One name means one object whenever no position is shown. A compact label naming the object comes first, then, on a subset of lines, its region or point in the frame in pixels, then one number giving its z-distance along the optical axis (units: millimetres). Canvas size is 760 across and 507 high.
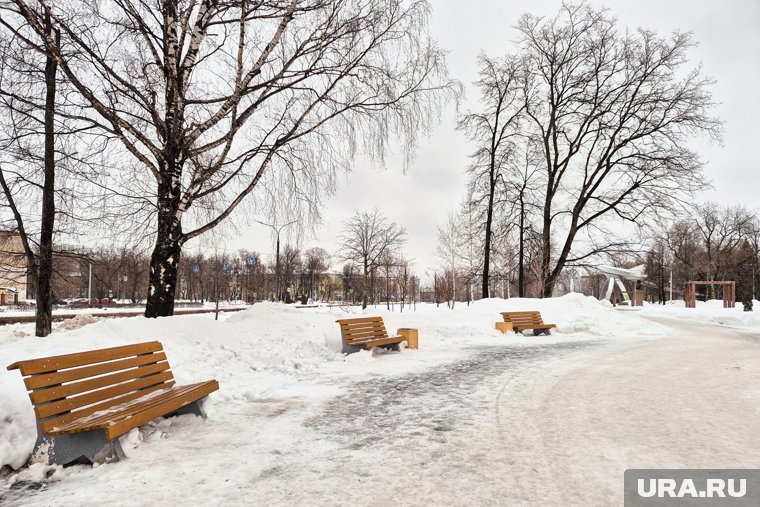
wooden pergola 36219
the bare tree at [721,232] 57844
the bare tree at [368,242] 36969
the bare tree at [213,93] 7863
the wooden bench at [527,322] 14406
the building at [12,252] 11207
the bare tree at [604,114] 21469
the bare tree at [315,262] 82062
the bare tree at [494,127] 23297
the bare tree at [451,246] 33688
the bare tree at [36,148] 7582
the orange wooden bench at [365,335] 9047
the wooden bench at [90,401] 3357
